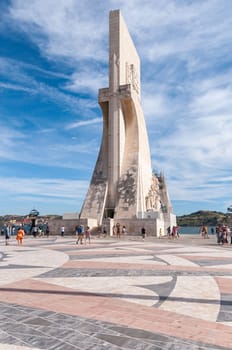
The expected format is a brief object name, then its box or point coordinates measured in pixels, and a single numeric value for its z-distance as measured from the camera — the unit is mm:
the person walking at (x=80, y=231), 16892
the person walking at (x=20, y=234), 16797
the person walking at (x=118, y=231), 23712
